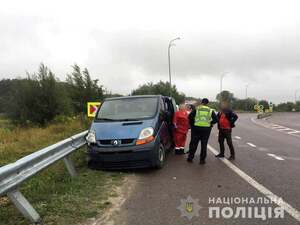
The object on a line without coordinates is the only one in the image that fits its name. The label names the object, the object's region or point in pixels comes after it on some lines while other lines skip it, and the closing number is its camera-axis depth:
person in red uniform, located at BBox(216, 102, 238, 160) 5.96
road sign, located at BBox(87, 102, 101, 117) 9.70
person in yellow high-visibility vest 5.62
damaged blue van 4.81
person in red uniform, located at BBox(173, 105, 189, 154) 6.30
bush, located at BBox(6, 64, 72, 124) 17.31
